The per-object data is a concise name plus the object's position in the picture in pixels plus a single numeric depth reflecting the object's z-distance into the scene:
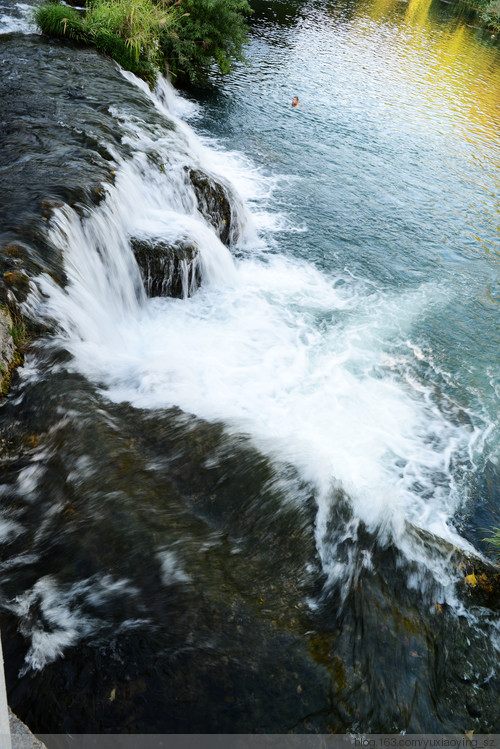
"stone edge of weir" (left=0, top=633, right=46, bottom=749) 2.67
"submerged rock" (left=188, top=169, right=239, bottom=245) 10.12
